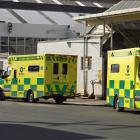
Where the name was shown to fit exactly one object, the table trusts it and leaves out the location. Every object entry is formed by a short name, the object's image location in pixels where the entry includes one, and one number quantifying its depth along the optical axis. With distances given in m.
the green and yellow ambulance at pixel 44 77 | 30.44
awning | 31.11
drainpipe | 37.52
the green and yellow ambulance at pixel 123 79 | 23.14
